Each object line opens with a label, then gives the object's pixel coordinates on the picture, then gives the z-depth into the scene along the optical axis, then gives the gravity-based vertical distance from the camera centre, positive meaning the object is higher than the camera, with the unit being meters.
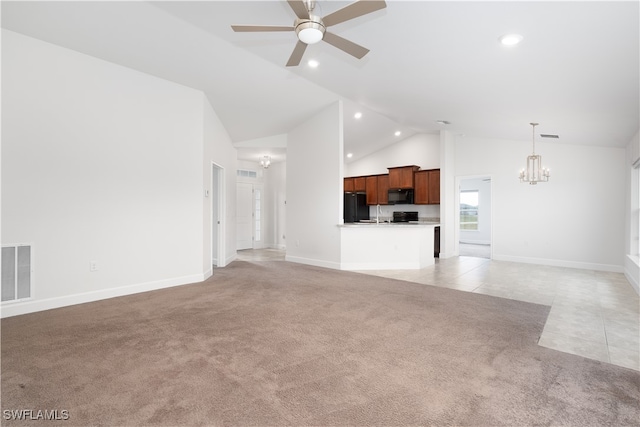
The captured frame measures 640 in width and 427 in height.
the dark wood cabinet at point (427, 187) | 8.38 +0.61
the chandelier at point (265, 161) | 8.64 +1.33
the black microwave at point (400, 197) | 8.98 +0.37
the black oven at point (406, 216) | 8.89 -0.17
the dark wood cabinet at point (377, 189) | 9.37 +0.62
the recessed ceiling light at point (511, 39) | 2.69 +1.48
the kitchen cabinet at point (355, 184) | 9.87 +0.81
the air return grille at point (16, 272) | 3.39 -0.68
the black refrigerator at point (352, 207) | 9.23 +0.08
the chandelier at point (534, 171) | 6.43 +0.81
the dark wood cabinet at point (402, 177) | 8.75 +0.94
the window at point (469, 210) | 12.00 -0.01
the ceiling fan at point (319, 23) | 2.24 +1.45
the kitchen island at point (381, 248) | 6.26 -0.75
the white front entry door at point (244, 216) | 9.24 -0.18
